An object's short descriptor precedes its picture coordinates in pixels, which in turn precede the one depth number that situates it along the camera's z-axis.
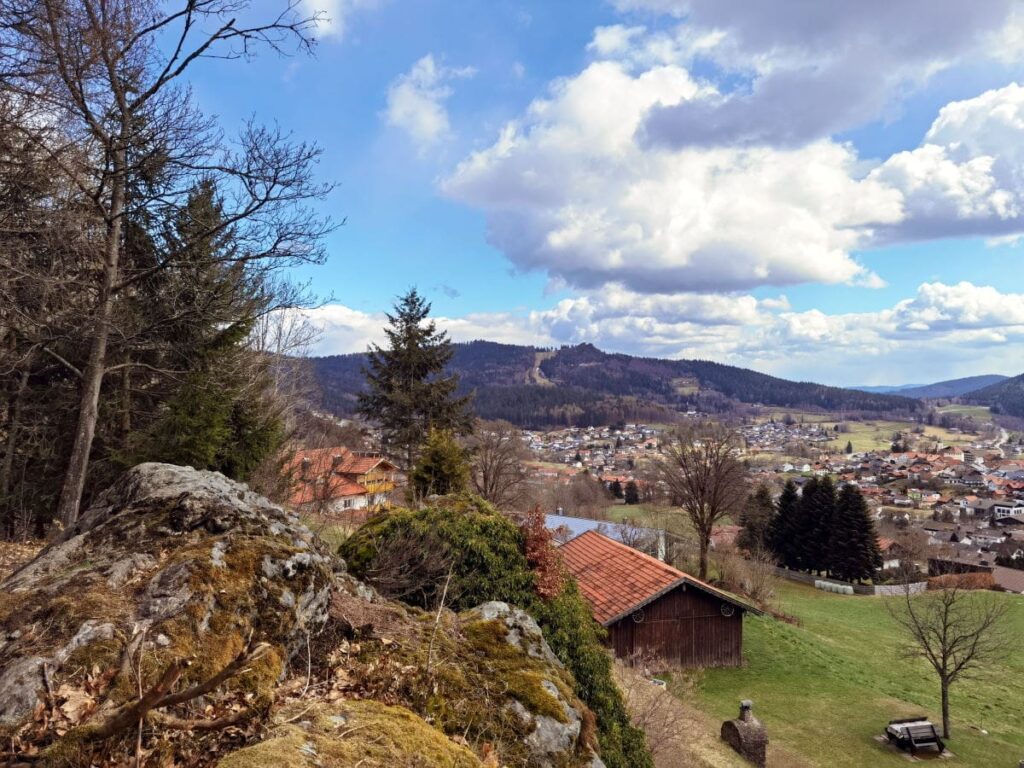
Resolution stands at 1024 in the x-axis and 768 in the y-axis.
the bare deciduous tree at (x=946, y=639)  17.27
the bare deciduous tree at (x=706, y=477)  33.00
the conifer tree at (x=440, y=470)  17.47
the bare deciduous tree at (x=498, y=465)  31.31
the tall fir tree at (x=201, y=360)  11.20
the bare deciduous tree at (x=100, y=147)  7.96
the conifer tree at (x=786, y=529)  52.00
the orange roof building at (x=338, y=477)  18.27
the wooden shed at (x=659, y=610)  18.06
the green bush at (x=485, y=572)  7.55
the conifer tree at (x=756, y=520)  54.72
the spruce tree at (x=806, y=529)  50.50
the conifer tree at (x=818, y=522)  49.44
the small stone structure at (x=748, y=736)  12.93
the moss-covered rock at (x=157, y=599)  2.94
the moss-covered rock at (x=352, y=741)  2.49
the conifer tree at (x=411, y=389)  27.61
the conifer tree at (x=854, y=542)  47.41
